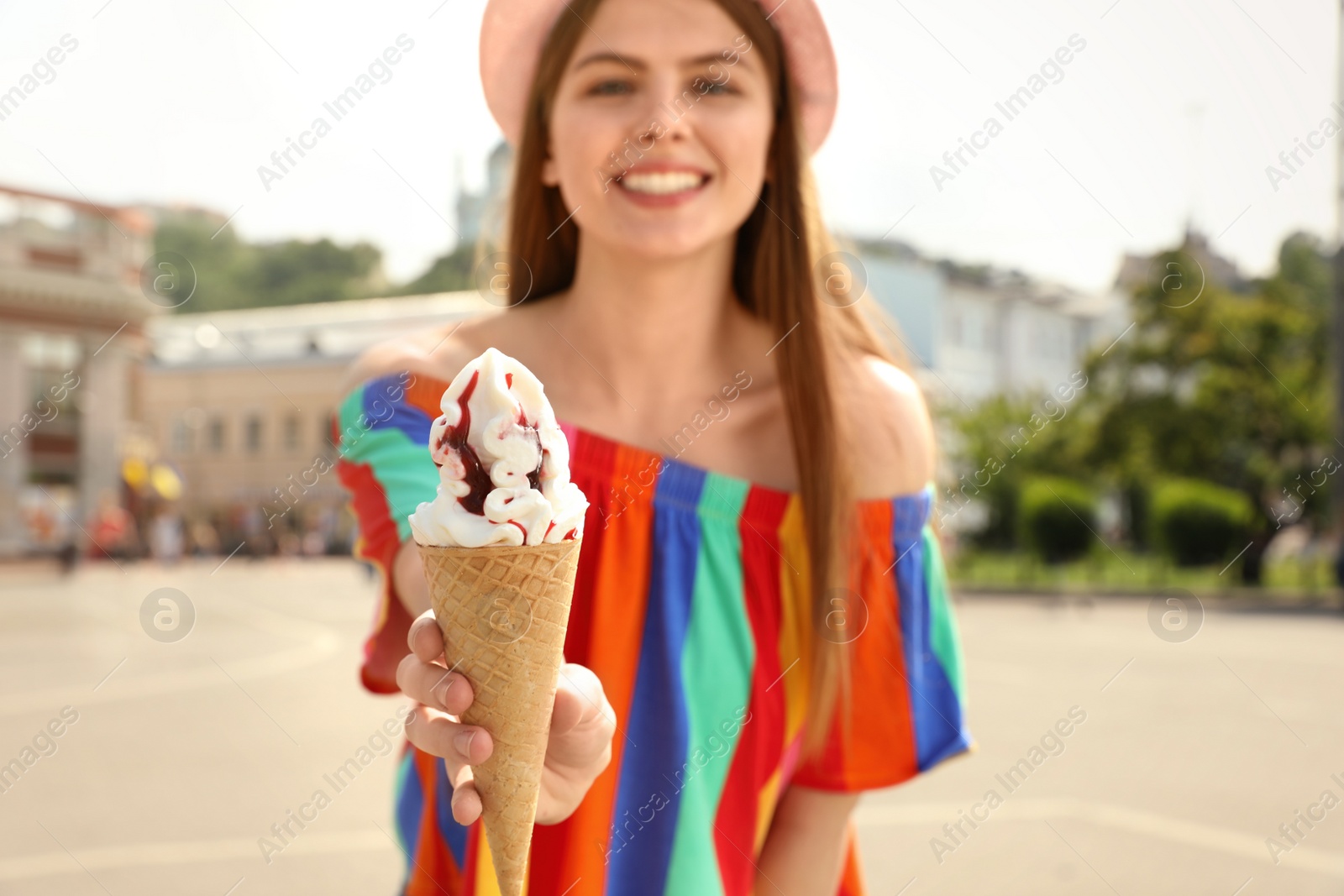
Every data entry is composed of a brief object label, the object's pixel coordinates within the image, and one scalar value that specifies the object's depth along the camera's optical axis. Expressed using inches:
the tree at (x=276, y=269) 1170.0
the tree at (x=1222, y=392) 937.5
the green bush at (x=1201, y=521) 978.7
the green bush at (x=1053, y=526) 1120.2
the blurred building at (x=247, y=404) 1835.6
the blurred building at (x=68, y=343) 1576.0
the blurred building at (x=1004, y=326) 1943.9
